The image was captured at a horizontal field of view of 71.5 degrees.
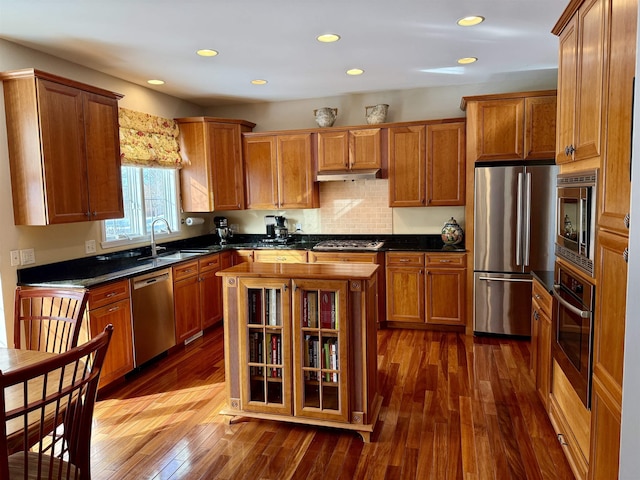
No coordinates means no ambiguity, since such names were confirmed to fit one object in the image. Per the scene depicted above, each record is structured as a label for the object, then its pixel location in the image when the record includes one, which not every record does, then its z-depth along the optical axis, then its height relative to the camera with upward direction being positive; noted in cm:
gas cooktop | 487 -44
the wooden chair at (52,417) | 125 -68
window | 434 +7
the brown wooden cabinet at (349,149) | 492 +63
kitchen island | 258 -82
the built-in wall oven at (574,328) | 196 -62
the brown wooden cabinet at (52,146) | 311 +48
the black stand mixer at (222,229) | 566 -26
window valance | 427 +73
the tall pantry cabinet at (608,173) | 156 +10
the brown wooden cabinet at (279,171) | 520 +43
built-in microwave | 196 -8
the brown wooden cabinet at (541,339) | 273 -89
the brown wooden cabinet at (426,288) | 455 -87
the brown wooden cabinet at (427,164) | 463 +43
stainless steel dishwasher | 363 -90
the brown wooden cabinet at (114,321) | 320 -82
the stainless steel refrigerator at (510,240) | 412 -36
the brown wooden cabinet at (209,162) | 511 +55
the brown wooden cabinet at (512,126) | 417 +73
